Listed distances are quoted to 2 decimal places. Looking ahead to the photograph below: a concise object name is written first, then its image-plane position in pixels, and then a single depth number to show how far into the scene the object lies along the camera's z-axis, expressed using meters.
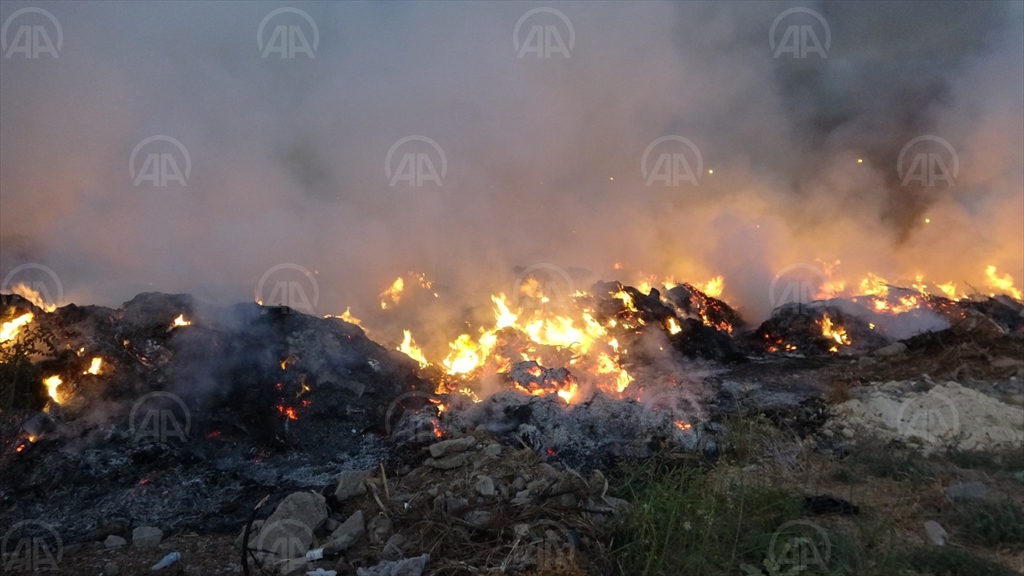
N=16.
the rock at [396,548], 4.68
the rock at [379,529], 4.93
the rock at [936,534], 4.89
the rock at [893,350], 10.47
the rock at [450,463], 6.04
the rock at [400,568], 4.36
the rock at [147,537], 5.16
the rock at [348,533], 4.85
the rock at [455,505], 5.08
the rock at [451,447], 6.28
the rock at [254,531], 5.10
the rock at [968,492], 5.37
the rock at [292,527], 4.80
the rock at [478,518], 4.90
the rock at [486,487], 5.31
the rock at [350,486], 5.65
